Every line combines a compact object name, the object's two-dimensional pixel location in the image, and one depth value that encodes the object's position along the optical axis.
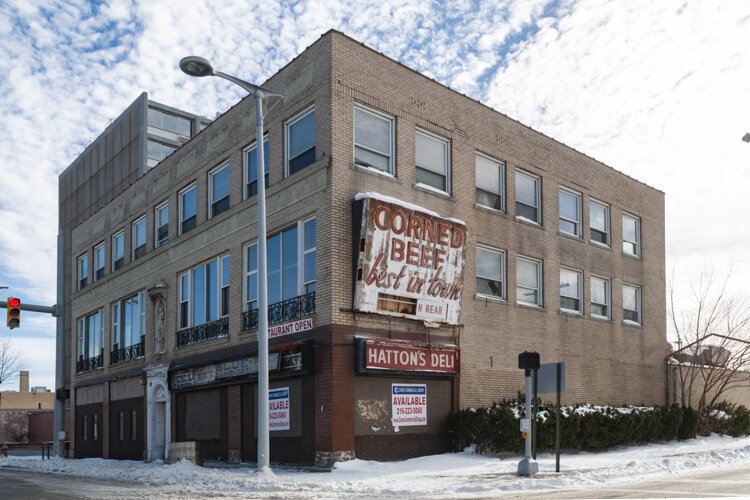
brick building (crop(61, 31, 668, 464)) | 20.72
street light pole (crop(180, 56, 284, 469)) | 16.89
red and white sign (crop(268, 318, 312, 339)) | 20.91
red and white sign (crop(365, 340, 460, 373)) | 20.42
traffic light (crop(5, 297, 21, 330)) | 27.52
